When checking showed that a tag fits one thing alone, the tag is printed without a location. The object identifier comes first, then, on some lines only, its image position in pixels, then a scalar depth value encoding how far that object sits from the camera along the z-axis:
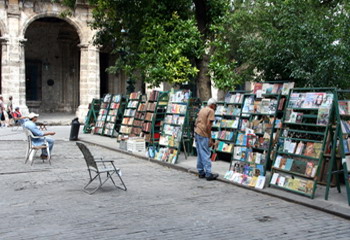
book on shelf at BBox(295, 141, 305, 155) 7.79
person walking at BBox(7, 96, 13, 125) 23.39
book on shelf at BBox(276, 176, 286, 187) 7.90
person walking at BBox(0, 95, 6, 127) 22.54
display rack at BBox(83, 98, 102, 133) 20.55
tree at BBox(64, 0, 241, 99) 12.76
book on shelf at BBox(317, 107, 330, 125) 7.42
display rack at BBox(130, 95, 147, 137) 15.25
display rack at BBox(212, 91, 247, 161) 11.27
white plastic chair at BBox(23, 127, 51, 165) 11.01
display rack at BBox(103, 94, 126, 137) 18.27
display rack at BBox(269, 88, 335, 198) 7.41
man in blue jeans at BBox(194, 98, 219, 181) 9.26
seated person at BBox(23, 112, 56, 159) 11.06
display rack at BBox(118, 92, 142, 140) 16.14
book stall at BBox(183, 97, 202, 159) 12.35
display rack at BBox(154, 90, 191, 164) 11.59
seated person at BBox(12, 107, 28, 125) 22.61
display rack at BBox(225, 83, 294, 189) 8.53
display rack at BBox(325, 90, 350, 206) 7.03
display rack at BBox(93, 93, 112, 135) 19.20
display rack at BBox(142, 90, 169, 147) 13.59
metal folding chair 7.84
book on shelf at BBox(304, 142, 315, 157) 7.56
